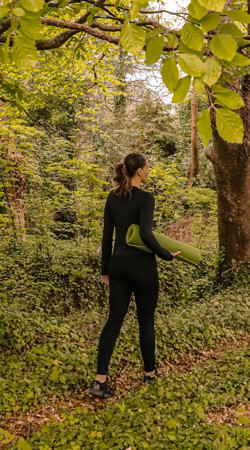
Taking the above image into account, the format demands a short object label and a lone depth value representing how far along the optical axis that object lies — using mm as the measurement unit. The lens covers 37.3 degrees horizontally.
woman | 3641
